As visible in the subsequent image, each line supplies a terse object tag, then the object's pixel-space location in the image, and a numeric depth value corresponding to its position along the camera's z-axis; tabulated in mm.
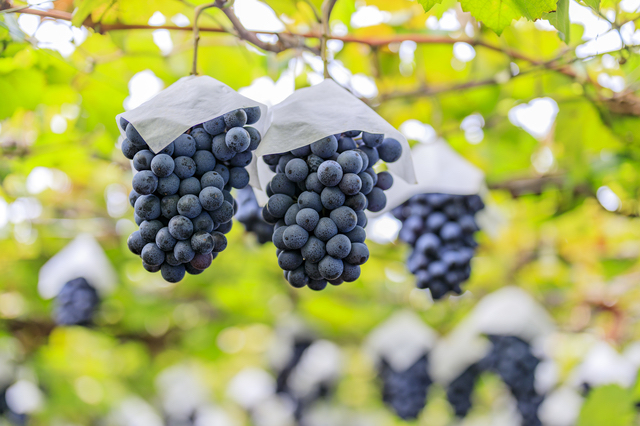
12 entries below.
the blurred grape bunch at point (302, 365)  4832
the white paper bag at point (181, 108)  1419
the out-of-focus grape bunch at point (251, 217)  1813
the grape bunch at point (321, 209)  1431
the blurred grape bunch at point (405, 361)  3626
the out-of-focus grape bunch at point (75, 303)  3090
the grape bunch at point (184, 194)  1419
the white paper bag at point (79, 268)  3190
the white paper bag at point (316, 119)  1445
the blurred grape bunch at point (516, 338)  2879
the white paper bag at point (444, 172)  1865
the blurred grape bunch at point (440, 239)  1861
